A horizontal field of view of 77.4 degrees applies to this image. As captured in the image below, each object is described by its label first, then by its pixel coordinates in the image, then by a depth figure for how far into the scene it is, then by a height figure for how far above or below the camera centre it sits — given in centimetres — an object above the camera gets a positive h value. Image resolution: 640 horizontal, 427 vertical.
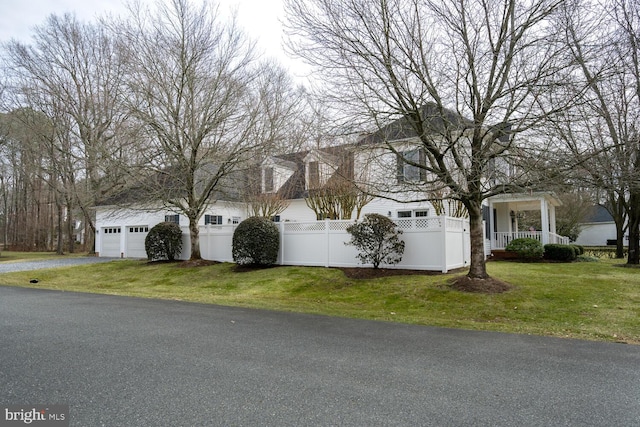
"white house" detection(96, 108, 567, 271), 1101 +93
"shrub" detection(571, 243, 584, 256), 1731 -80
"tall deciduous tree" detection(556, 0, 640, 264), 815 +304
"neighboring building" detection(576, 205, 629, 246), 3575 +23
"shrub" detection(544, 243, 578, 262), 1595 -82
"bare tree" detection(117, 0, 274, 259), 1477 +497
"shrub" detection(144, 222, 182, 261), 1806 -38
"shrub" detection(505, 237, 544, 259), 1611 -65
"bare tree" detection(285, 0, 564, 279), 848 +339
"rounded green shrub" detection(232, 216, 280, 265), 1488 -30
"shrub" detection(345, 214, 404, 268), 1254 -19
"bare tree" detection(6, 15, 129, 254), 2048 +845
